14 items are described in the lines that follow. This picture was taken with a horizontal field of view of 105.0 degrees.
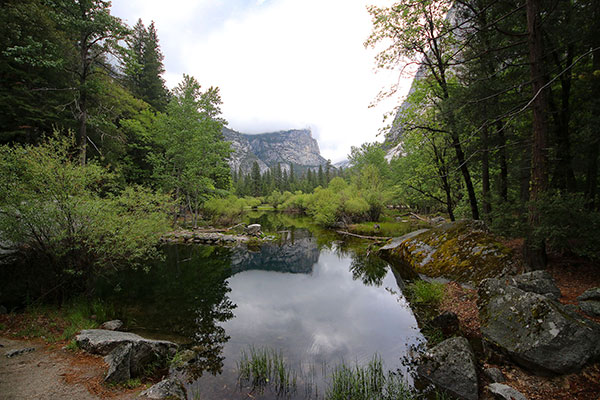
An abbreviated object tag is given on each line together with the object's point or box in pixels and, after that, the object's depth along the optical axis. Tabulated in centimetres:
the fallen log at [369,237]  1867
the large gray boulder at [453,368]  388
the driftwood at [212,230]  2218
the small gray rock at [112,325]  621
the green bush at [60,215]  589
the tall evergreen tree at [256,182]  8288
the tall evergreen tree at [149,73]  2803
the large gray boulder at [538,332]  342
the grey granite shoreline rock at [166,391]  390
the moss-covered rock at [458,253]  721
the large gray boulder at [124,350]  428
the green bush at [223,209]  2648
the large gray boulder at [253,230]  2297
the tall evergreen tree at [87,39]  1111
